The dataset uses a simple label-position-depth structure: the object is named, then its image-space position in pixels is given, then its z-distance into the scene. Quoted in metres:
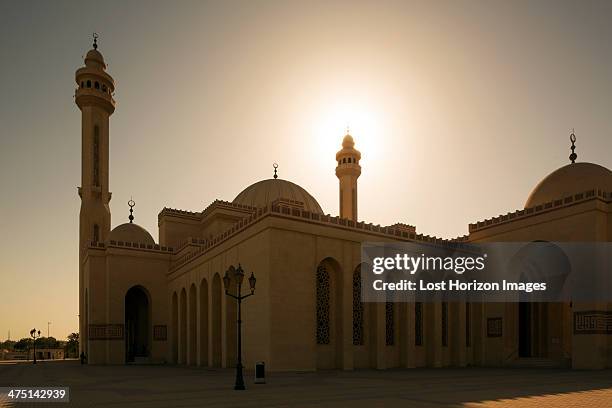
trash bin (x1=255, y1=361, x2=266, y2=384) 15.91
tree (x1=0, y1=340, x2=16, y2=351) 136.86
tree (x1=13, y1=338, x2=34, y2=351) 119.28
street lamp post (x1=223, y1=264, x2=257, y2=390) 14.50
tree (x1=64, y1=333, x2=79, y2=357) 73.88
